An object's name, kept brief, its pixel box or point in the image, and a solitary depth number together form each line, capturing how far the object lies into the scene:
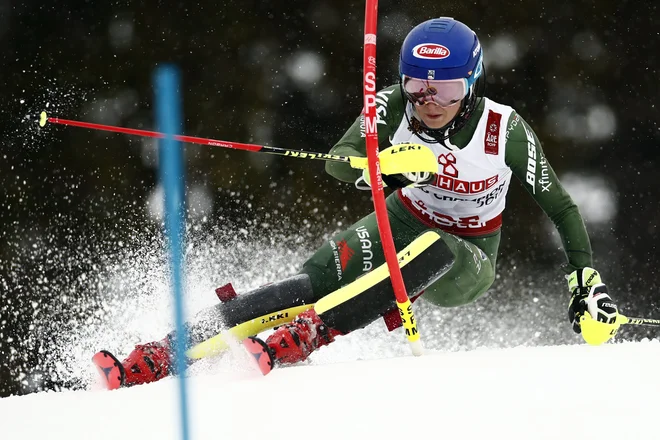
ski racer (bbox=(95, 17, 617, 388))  20.50
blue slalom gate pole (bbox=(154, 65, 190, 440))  19.50
